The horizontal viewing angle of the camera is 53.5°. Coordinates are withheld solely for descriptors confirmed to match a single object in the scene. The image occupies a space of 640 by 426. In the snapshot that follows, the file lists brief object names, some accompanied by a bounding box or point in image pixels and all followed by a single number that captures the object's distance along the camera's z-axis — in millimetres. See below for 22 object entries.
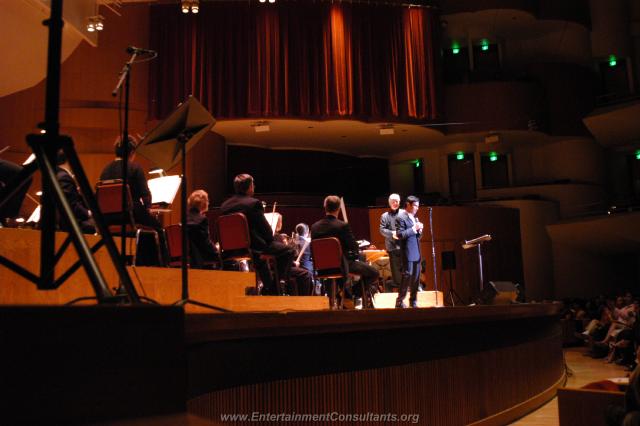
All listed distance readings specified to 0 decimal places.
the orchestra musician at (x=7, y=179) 3584
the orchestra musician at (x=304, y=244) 8141
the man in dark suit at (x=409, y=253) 7078
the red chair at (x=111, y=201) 4469
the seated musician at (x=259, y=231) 5562
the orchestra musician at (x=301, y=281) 6730
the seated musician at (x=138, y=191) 4660
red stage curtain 12125
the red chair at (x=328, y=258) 5969
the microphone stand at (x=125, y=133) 2916
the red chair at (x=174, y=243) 5708
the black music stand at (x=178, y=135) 3311
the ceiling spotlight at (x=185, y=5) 8305
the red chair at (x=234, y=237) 5293
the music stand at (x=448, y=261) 8227
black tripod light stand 1601
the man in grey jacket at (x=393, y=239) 7314
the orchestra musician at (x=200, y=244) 5461
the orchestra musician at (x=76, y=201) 4305
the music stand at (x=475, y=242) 8547
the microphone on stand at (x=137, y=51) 3644
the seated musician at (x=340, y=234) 6250
